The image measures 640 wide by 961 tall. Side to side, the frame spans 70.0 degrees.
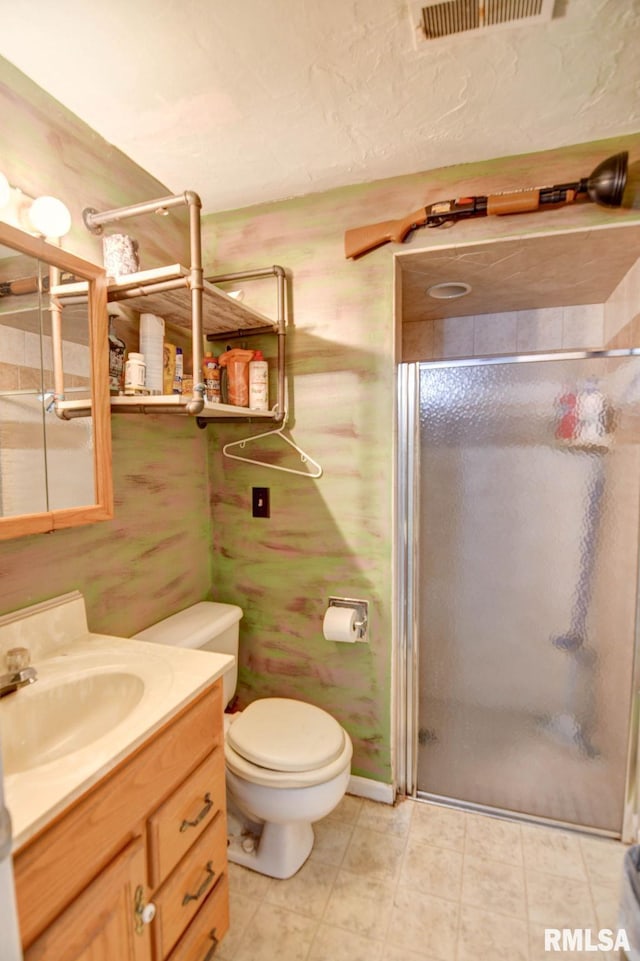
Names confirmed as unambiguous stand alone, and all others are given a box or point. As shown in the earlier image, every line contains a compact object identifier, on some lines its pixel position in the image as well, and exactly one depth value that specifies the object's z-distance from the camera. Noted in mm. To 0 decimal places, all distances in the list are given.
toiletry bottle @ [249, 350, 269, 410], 1662
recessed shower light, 1857
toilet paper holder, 1710
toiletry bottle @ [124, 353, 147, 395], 1292
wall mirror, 1058
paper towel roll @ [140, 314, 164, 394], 1353
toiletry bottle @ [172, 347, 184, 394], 1467
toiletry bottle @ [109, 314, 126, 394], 1294
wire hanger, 1774
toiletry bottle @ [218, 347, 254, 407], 1666
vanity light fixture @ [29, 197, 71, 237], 1115
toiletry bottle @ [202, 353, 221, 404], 1588
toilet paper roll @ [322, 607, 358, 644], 1652
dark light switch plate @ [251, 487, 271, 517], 1859
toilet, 1324
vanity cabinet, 699
